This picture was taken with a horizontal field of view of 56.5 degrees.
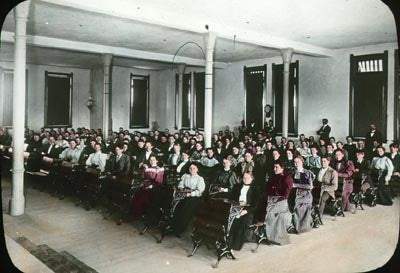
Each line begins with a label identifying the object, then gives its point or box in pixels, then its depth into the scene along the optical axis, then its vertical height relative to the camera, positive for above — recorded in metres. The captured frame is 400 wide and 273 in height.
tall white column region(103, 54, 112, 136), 16.37 +1.74
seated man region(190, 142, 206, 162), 12.01 -0.68
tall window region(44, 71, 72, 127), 20.52 +1.77
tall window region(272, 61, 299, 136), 18.16 +1.90
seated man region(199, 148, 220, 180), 10.18 -0.95
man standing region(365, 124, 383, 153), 13.92 -0.09
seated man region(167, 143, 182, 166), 11.73 -0.79
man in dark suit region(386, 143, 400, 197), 10.55 -1.00
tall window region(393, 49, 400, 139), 14.38 +1.35
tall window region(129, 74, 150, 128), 23.61 +1.94
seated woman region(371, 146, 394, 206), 10.26 -1.28
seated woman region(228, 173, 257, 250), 6.69 -1.69
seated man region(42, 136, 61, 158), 13.37 -0.70
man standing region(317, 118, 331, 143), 16.36 +0.18
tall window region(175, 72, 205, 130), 22.50 +2.15
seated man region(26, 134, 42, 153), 14.96 -0.54
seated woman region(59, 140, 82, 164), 12.52 -0.74
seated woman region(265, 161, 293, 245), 7.13 -1.65
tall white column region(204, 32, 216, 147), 11.34 +1.60
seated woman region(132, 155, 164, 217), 8.03 -1.39
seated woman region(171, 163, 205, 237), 7.56 -1.43
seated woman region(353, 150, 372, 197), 9.61 -1.11
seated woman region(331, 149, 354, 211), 9.25 -1.03
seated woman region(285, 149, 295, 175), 10.20 -0.78
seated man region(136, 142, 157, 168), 11.21 -0.73
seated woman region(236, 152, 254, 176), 9.81 -0.84
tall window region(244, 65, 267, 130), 19.50 +2.16
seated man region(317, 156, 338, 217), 8.57 -1.16
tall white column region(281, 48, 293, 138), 14.41 +2.17
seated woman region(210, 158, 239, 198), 8.71 -1.09
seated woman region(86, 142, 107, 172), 11.41 -0.84
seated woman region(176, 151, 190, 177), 10.25 -0.93
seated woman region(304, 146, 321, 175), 11.05 -0.81
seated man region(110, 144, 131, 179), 10.62 -0.89
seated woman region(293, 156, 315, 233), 7.86 -1.46
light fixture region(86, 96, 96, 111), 21.46 +1.65
